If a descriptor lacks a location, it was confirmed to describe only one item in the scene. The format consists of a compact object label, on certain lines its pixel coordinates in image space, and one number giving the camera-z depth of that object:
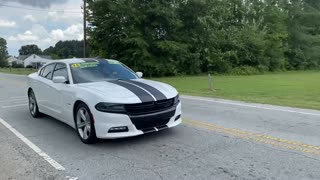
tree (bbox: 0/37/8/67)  107.96
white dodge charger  5.59
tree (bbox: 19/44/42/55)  157.48
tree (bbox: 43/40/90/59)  126.31
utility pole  29.11
